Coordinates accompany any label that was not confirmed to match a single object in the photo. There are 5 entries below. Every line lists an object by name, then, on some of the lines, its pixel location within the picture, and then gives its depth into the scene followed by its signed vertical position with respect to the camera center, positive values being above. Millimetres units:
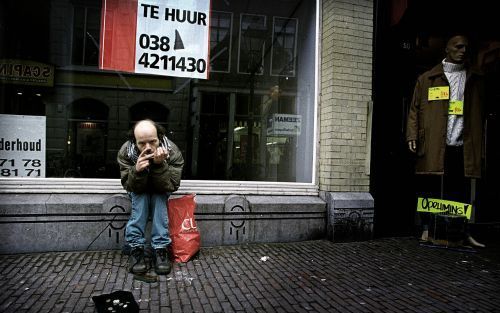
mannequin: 5004 +630
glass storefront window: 5250 +965
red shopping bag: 4227 -915
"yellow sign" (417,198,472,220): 4926 -661
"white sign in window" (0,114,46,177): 4797 +22
